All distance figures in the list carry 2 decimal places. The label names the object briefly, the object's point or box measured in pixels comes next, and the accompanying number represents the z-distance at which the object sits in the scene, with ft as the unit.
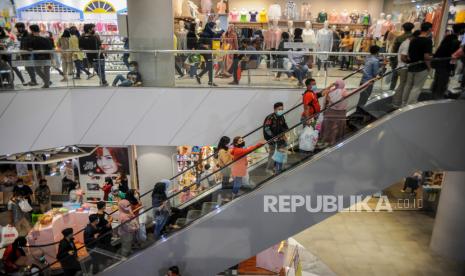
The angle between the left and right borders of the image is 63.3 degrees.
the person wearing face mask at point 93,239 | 20.62
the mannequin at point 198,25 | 35.17
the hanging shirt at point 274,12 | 40.24
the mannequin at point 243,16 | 41.57
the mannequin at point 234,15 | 41.55
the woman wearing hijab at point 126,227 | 20.47
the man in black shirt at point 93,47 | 27.17
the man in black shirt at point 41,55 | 26.30
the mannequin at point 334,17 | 41.24
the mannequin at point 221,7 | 38.45
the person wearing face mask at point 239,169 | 19.74
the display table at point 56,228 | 27.78
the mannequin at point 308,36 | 33.82
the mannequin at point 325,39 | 33.04
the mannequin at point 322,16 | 40.99
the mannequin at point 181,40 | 28.32
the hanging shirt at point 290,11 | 40.73
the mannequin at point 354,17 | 41.06
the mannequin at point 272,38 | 33.40
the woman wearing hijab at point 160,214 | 20.65
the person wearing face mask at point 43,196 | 34.91
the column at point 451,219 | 28.48
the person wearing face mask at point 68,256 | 20.51
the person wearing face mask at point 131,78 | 27.50
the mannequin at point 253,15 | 41.38
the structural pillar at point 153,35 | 27.20
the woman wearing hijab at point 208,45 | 27.02
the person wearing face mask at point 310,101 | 21.89
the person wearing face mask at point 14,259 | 20.57
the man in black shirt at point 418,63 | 19.38
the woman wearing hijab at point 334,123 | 19.54
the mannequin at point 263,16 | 41.32
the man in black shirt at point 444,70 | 18.98
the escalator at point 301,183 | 18.98
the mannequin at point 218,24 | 35.69
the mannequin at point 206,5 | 38.04
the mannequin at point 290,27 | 36.66
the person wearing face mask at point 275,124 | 22.36
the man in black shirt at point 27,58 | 26.07
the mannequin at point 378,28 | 35.91
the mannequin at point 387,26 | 35.42
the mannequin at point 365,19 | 40.36
